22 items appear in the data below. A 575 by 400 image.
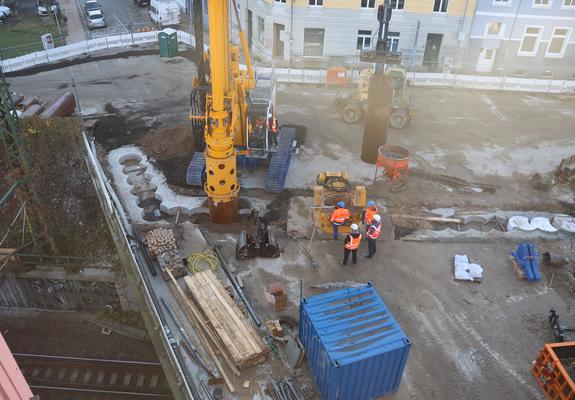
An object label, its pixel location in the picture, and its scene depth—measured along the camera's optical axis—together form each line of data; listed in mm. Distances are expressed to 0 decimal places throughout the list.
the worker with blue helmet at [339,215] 13747
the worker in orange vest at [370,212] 13547
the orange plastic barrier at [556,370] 9616
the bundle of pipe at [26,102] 22070
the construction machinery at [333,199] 14719
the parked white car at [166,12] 35750
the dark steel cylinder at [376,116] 17219
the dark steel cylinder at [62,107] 20948
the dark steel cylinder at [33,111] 20617
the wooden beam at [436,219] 15812
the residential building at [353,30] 28859
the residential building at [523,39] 28688
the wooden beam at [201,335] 10234
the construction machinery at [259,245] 13716
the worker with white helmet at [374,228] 13133
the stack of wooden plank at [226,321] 10492
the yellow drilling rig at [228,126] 12633
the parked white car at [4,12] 38781
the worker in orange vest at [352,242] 12789
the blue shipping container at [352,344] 9328
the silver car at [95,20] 36000
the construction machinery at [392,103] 21766
